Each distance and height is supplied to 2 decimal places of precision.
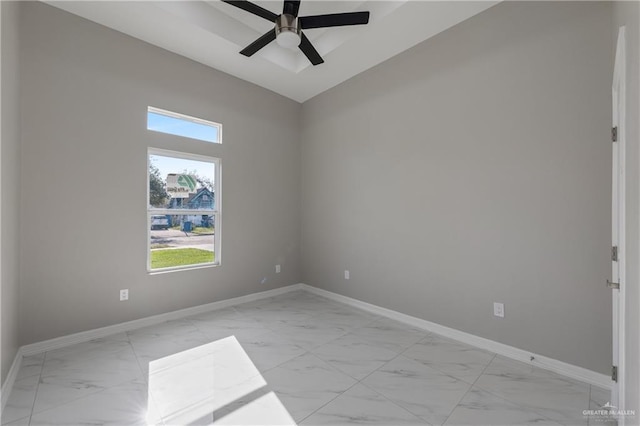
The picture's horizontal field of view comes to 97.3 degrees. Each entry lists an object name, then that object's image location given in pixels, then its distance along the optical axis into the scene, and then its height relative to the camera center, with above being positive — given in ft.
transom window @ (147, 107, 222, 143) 10.87 +3.61
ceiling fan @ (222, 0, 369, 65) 7.67 +5.52
